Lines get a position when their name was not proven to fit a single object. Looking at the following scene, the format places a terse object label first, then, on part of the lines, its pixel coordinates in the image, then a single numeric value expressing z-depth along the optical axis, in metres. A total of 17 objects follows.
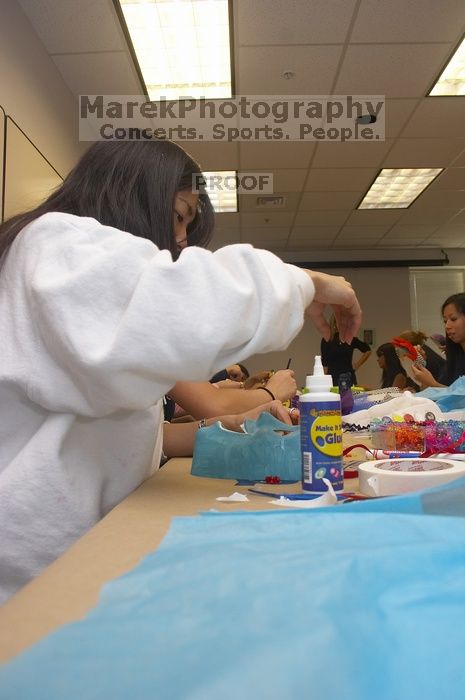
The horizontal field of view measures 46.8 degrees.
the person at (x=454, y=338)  3.15
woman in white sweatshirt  0.55
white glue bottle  0.66
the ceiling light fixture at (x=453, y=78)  2.84
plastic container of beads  0.98
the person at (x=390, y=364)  5.31
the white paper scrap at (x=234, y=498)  0.65
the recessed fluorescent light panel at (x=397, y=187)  4.34
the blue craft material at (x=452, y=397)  1.63
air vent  4.79
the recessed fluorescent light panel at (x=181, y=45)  2.41
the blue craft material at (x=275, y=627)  0.23
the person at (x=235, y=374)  3.32
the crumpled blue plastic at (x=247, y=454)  0.82
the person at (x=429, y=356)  4.06
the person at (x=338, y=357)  4.79
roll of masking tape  0.62
